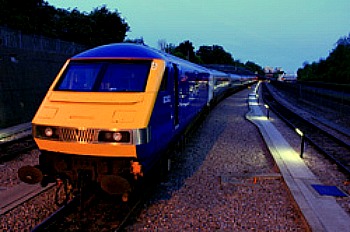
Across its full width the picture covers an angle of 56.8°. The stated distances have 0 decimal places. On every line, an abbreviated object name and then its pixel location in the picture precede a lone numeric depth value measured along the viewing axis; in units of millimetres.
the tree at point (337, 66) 48206
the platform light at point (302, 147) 10503
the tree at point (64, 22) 29567
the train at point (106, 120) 5090
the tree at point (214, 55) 151875
